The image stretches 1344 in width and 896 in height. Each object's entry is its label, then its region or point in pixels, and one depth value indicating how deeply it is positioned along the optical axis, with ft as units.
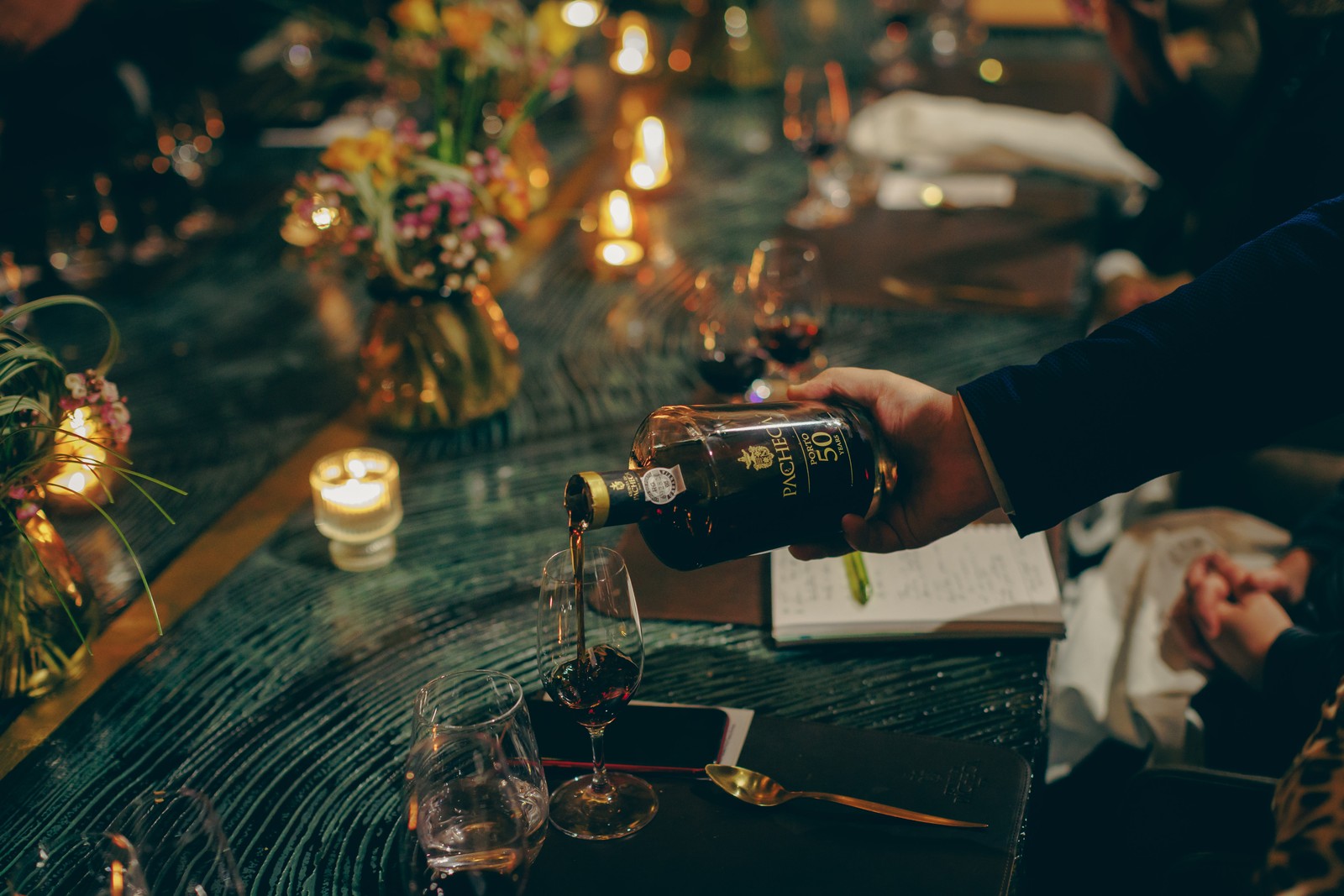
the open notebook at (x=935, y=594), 3.64
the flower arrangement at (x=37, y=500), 3.17
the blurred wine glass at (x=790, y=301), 4.80
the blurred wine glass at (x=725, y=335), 4.69
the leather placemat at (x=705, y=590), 3.79
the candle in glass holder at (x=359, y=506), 4.09
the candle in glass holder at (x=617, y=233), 6.42
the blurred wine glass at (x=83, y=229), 6.09
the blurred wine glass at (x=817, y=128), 6.74
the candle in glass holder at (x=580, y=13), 9.52
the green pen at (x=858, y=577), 3.74
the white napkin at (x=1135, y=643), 4.48
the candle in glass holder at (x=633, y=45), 8.97
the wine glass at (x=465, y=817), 2.36
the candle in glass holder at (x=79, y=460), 3.25
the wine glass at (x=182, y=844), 2.43
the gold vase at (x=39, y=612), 3.32
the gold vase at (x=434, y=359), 4.71
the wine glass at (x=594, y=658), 2.90
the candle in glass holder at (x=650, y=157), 7.23
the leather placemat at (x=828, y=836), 2.71
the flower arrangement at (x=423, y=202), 4.36
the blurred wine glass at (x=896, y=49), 8.95
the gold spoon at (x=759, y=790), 2.88
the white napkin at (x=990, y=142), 7.39
